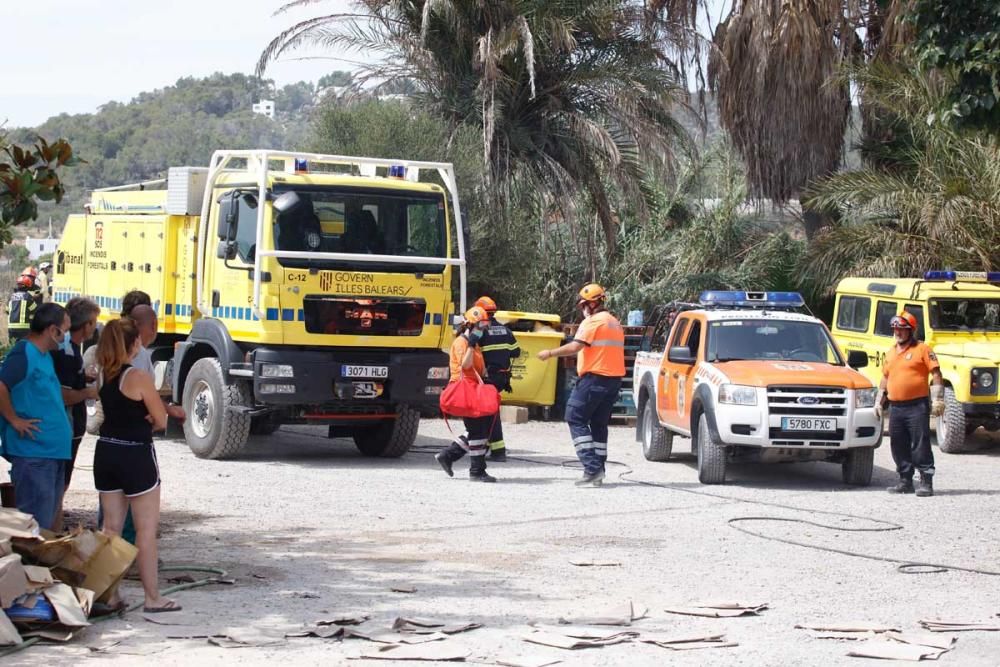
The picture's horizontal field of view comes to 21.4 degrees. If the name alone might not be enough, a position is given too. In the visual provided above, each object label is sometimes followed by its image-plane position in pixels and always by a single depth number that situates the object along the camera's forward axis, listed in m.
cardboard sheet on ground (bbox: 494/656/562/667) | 12.50
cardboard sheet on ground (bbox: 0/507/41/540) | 13.61
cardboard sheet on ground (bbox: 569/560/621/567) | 17.53
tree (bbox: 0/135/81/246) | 14.39
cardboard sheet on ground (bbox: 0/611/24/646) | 12.52
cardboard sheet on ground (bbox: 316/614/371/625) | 13.94
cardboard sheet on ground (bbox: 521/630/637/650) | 13.18
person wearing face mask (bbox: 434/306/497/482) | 25.53
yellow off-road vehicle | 32.09
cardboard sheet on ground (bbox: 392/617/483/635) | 13.68
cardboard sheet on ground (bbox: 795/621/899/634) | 13.96
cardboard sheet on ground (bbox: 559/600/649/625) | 14.21
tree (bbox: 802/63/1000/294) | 40.72
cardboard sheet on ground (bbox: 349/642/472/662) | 12.66
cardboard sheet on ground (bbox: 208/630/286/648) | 13.04
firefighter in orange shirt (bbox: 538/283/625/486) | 24.67
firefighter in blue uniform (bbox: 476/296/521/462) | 26.39
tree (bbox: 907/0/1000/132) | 22.16
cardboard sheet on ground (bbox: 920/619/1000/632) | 14.15
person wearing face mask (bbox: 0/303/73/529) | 14.75
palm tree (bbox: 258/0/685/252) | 45.39
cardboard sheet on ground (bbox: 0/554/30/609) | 12.70
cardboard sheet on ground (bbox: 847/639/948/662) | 12.93
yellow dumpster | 37.25
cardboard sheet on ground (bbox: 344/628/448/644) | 13.28
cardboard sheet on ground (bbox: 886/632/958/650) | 13.44
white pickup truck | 24.95
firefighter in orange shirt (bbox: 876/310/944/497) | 24.43
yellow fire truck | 26.65
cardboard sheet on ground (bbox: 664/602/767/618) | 14.67
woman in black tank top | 14.01
